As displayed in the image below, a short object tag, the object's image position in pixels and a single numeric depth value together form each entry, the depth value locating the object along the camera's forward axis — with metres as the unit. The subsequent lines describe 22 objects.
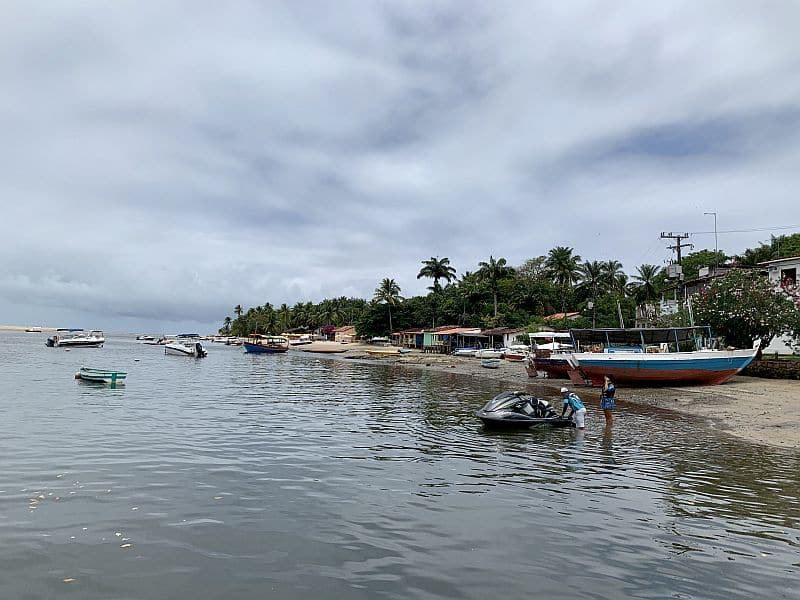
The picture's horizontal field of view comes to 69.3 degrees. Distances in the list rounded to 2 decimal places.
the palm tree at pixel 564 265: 101.69
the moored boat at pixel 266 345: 107.83
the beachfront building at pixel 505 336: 84.69
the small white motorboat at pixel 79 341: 109.73
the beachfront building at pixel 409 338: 106.38
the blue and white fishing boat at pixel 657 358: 37.31
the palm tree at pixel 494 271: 100.38
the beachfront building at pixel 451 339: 92.44
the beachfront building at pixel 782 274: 46.82
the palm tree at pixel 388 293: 116.56
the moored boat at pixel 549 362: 46.58
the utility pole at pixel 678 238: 65.19
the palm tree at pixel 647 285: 86.94
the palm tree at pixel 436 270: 119.81
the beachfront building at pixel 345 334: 133.25
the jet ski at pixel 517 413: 22.20
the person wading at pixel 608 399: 23.89
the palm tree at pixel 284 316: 175.12
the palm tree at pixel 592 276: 97.25
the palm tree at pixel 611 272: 96.81
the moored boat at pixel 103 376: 38.19
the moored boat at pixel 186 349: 88.56
